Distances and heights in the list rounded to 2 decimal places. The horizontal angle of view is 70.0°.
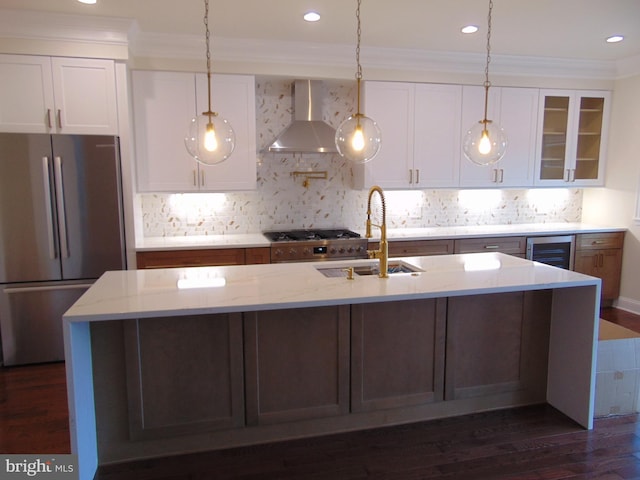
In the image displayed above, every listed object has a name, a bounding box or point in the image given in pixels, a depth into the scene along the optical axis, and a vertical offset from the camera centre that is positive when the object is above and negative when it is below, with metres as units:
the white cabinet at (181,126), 4.01 +0.51
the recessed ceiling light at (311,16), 3.43 +1.27
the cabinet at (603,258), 4.93 -0.80
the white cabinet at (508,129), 4.75 +0.58
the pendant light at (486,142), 2.80 +0.25
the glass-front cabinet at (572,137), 4.98 +0.52
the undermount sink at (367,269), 2.84 -0.54
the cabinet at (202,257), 3.91 -0.64
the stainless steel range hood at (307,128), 4.25 +0.53
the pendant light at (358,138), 2.62 +0.26
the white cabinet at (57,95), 3.52 +0.68
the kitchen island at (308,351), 2.27 -0.93
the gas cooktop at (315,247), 4.14 -0.58
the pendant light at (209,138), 2.43 +0.24
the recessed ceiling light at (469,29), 3.74 +1.28
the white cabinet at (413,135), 4.54 +0.50
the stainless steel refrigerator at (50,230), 3.51 -0.37
